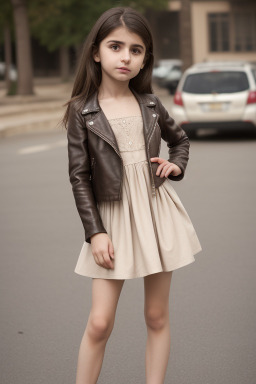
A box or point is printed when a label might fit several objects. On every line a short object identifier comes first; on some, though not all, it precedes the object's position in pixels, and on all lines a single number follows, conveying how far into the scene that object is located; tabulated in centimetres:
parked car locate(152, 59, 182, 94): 4021
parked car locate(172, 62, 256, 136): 1573
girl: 310
